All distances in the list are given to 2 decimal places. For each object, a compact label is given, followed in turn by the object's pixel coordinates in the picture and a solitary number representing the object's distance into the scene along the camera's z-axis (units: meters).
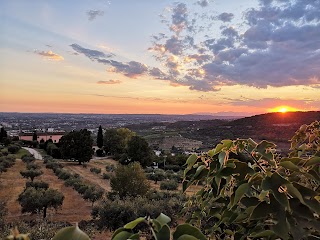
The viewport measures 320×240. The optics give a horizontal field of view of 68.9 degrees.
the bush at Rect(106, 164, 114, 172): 34.12
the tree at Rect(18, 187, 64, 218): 16.51
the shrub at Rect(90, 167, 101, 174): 32.25
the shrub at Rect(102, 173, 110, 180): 29.08
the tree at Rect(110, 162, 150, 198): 19.42
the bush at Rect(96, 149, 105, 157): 51.24
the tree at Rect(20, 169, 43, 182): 24.65
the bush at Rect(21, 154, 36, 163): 34.71
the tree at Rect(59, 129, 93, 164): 38.57
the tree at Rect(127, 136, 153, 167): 37.40
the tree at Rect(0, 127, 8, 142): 55.87
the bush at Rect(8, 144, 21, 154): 45.61
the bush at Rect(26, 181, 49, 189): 21.29
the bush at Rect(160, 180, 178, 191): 23.46
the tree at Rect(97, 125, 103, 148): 56.29
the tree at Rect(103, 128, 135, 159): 48.55
